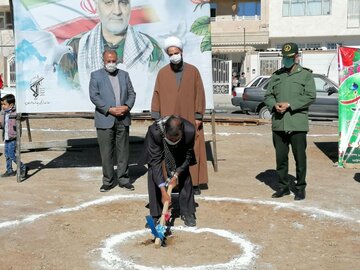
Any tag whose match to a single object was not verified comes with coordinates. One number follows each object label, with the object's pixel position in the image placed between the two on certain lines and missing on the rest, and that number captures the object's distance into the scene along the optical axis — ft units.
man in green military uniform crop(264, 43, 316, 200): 23.00
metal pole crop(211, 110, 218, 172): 29.71
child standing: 28.02
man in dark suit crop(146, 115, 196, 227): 18.30
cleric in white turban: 24.08
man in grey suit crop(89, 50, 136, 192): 25.31
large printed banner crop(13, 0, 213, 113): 27.30
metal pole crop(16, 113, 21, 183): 27.13
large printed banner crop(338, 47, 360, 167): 30.48
